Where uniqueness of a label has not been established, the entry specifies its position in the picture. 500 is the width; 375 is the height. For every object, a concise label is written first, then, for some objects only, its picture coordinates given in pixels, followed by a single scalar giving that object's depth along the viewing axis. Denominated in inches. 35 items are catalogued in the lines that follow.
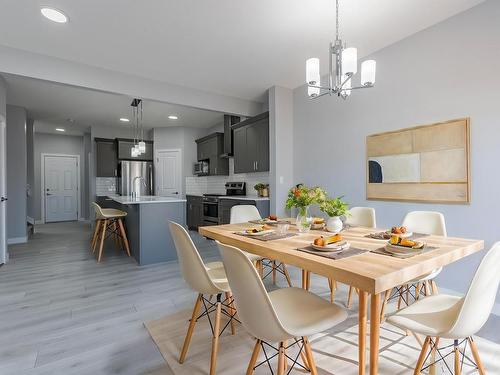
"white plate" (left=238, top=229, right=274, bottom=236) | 75.7
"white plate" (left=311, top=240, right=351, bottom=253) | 56.7
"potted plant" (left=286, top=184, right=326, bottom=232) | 79.8
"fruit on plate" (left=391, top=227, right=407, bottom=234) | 68.4
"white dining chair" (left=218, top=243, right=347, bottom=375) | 43.9
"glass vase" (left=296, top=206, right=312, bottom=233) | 81.7
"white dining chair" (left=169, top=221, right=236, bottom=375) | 62.2
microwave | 263.4
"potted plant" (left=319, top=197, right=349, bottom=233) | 78.3
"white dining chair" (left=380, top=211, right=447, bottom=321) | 81.4
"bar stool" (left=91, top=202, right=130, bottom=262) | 164.1
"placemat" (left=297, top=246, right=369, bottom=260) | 53.6
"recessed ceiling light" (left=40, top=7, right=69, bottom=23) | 96.7
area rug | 65.4
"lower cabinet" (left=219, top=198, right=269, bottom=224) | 176.3
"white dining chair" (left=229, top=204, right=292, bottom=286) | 112.3
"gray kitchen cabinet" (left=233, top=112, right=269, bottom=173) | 183.2
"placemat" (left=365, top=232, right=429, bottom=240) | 70.1
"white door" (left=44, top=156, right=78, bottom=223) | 319.6
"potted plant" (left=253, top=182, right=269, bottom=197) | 193.5
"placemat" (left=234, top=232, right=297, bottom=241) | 70.9
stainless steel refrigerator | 271.9
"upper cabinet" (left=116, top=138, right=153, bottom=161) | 269.9
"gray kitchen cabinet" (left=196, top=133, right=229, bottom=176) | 244.8
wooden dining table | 44.2
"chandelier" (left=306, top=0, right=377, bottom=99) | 77.2
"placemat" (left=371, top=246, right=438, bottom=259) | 52.7
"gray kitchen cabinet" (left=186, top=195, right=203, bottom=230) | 248.2
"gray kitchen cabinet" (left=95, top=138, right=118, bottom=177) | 269.6
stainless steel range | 223.6
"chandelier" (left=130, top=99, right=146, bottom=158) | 199.3
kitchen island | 148.6
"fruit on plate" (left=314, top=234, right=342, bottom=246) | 58.9
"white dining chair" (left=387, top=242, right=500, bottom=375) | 45.0
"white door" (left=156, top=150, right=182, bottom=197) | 282.0
